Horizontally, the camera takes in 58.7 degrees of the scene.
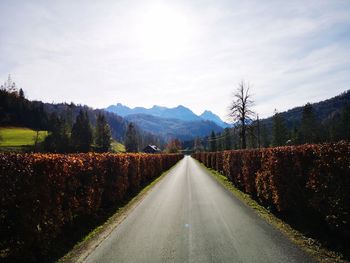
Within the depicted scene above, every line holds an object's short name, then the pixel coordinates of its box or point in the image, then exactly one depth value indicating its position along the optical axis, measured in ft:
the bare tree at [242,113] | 165.07
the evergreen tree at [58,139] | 275.39
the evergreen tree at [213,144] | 522.06
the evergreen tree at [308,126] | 274.16
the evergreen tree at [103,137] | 347.36
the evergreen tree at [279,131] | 303.89
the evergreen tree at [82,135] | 303.48
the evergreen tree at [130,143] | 400.88
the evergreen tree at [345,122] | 236.77
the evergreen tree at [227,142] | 479.41
